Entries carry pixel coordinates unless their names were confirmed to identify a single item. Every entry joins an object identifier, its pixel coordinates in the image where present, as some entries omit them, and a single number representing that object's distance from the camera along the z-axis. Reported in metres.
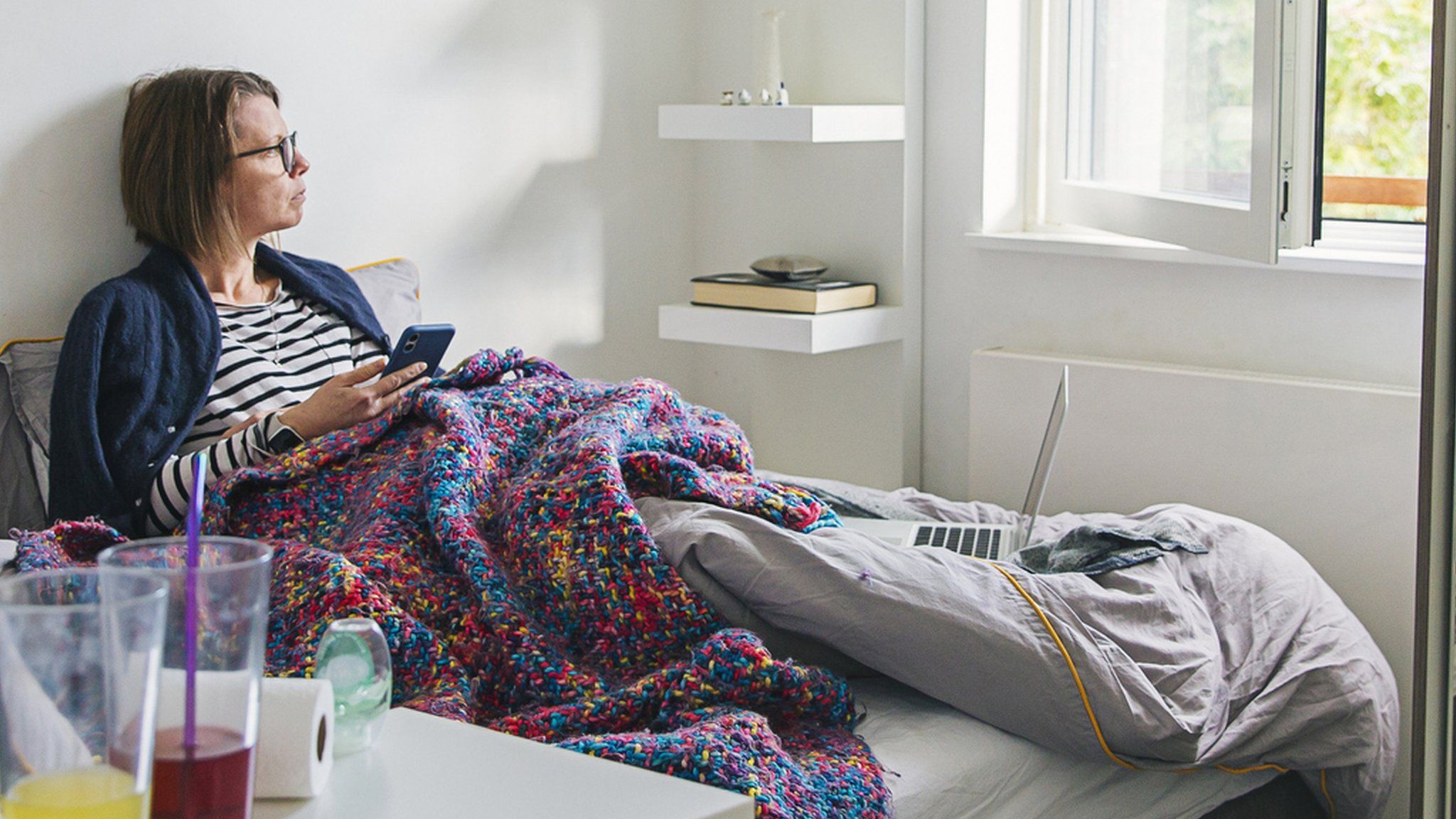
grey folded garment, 1.67
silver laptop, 1.85
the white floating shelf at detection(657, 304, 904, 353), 2.66
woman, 1.89
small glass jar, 0.91
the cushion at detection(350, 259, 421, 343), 2.40
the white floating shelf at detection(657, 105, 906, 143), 2.62
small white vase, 2.78
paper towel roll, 0.80
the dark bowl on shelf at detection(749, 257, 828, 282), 2.77
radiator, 2.16
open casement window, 1.94
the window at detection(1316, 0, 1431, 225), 2.23
